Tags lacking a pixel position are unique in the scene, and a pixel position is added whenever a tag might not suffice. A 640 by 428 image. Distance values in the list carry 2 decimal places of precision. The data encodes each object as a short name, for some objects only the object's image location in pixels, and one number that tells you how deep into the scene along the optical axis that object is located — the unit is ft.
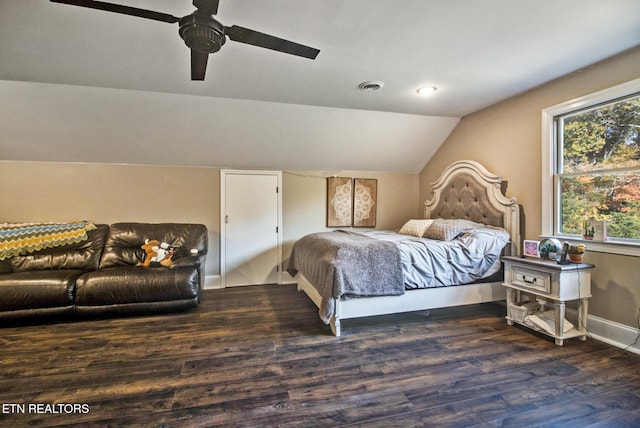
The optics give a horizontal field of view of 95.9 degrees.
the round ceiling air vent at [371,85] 9.45
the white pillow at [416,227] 12.02
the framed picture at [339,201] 15.60
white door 14.28
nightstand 7.99
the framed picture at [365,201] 15.98
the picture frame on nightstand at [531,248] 9.12
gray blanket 8.48
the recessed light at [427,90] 9.93
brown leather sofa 9.26
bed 8.70
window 7.85
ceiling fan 4.64
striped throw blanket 10.73
